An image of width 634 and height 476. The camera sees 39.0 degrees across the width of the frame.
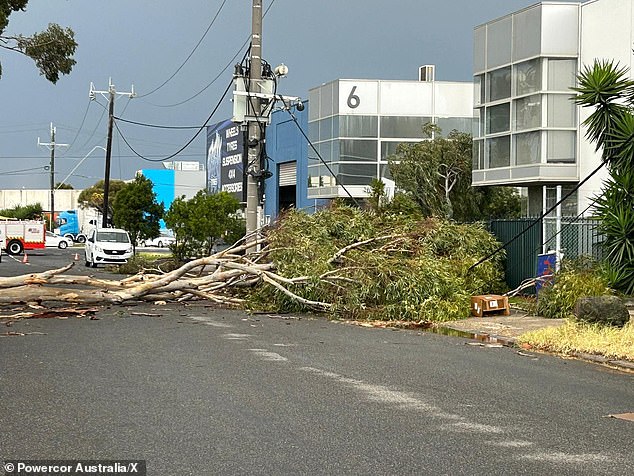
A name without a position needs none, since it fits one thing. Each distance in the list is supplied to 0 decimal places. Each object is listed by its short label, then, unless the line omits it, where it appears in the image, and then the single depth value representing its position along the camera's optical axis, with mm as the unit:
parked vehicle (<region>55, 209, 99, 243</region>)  98906
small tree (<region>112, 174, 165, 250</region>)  47062
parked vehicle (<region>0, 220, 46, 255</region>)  59312
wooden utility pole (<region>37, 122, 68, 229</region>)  86625
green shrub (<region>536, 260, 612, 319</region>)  18375
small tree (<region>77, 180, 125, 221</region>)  96375
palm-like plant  17609
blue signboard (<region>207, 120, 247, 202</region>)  78938
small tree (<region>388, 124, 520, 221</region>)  40125
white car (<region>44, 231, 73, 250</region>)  76688
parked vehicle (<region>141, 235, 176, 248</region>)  83000
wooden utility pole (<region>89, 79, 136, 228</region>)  52844
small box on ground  19766
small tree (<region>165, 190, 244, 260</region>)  36500
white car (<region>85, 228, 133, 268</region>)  44469
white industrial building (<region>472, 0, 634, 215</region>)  29719
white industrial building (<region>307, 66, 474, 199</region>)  52094
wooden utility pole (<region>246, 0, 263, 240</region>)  27594
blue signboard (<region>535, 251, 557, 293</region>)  20594
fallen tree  19641
